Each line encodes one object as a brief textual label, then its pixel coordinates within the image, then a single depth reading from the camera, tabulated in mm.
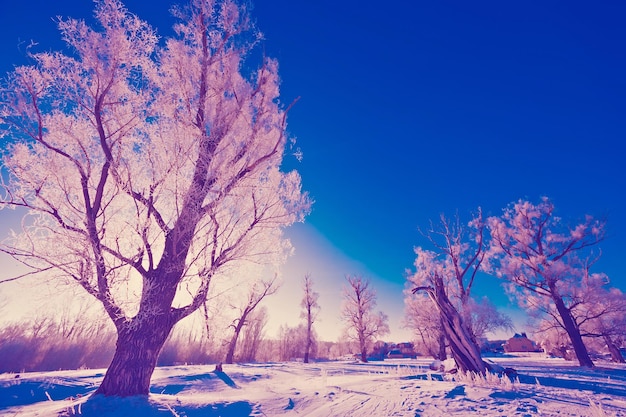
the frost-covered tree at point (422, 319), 24862
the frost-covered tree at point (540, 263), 14949
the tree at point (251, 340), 27359
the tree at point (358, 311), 31250
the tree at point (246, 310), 21906
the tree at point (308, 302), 29984
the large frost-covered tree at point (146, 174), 5230
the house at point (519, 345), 57656
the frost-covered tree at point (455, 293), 7797
